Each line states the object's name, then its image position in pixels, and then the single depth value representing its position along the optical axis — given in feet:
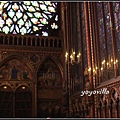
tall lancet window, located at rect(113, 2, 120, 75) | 41.78
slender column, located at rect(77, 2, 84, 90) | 56.24
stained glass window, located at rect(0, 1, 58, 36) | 70.18
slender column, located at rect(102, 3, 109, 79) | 45.83
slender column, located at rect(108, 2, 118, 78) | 40.70
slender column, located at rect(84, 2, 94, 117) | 48.09
